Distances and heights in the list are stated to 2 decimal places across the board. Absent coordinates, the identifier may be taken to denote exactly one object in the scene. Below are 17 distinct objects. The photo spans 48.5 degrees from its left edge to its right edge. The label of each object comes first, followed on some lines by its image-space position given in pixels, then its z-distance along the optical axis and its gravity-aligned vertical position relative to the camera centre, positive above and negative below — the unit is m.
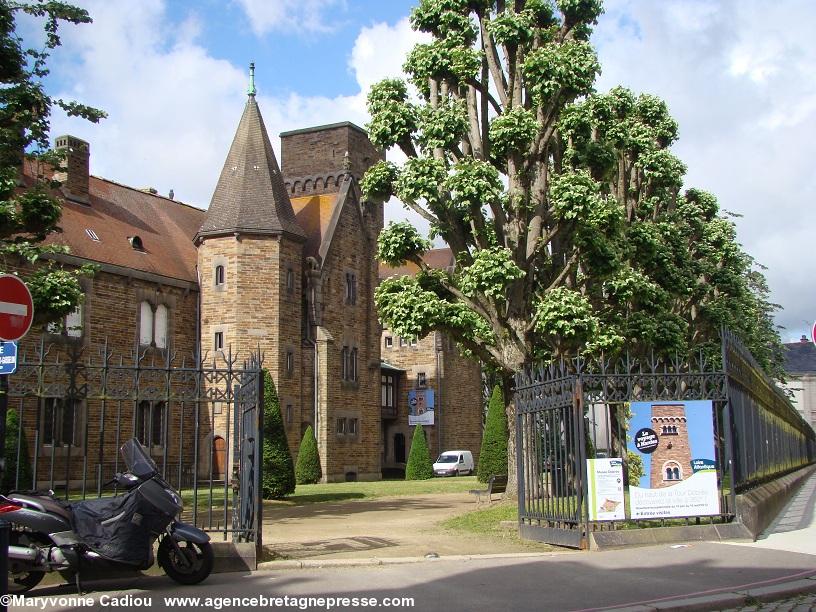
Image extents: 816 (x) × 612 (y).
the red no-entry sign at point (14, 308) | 7.76 +1.14
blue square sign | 7.59 +0.68
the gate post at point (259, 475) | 10.95 -0.46
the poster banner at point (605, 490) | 12.48 -0.79
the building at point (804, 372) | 102.96 +6.45
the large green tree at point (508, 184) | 19.05 +5.31
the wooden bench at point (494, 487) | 22.00 -1.37
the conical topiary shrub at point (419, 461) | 46.09 -1.34
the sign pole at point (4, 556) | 6.73 -0.85
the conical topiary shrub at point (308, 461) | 40.03 -1.11
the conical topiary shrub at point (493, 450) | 32.28 -0.59
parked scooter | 8.95 -0.95
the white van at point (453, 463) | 50.59 -1.66
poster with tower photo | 12.88 -0.36
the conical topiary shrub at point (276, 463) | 25.59 -0.74
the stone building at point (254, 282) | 36.12 +6.85
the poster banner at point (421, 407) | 55.88 +1.68
